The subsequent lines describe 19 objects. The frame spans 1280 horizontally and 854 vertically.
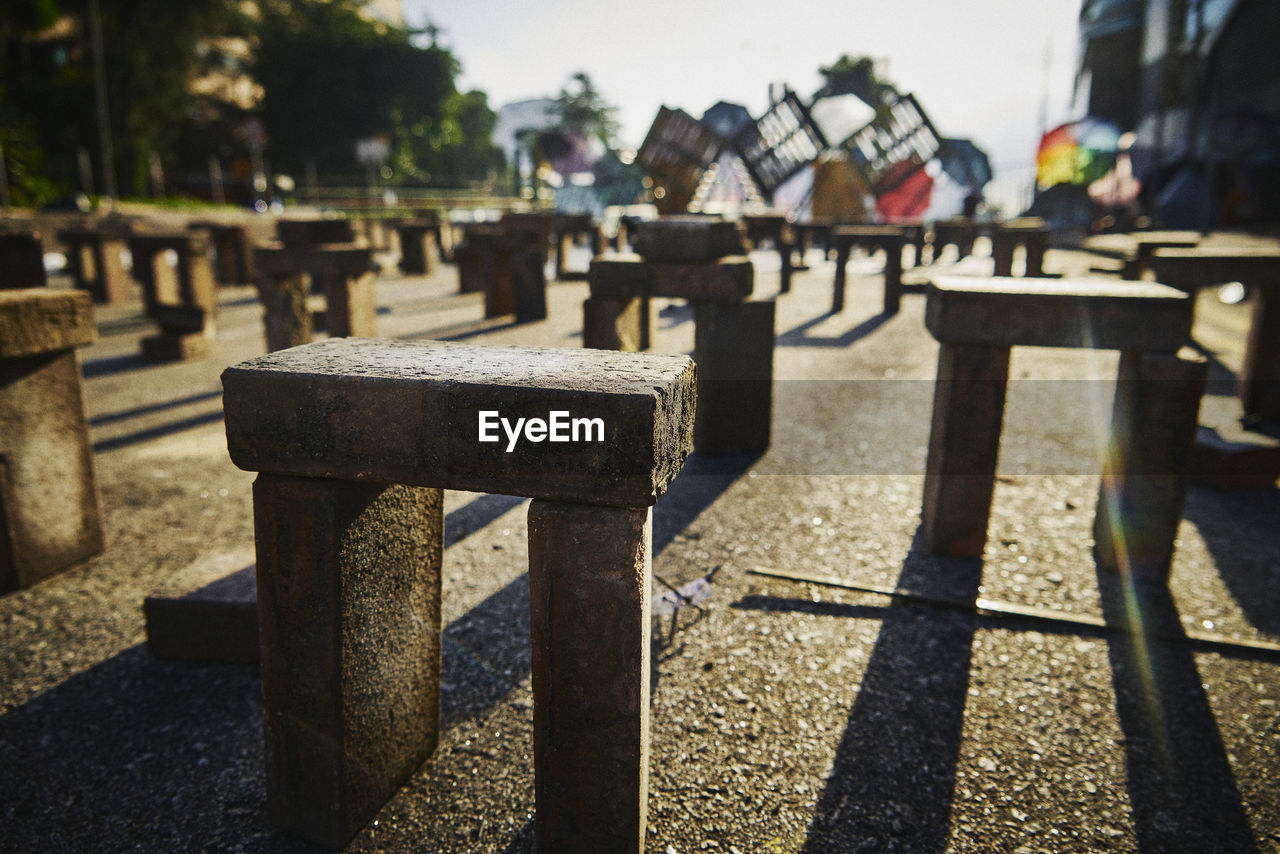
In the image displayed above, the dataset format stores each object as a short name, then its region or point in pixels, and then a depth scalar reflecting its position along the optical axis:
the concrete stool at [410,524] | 1.39
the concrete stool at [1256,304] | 4.40
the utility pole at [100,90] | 15.37
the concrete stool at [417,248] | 13.17
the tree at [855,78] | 46.50
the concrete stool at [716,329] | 3.99
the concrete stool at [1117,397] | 2.62
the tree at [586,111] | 69.44
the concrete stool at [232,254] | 11.59
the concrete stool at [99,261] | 10.07
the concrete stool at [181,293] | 6.75
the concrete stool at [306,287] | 5.48
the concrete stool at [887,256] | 9.00
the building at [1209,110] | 18.00
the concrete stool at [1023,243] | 9.15
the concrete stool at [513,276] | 8.48
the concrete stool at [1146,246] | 7.60
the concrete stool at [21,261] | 2.86
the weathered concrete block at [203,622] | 2.32
